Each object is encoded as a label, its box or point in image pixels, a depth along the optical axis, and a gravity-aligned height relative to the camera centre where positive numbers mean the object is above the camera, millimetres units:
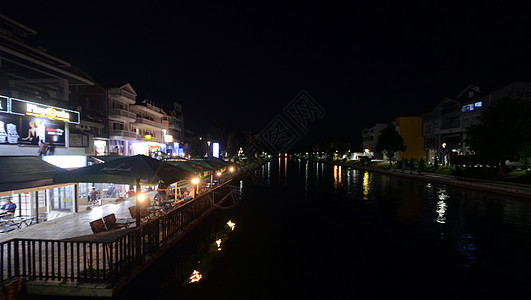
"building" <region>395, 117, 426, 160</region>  79625 +3693
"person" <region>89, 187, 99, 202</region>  16812 -3000
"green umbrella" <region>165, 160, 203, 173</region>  13441 -936
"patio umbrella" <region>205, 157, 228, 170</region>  20872 -1277
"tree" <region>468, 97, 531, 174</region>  31750 +1969
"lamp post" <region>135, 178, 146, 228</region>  8463 -1656
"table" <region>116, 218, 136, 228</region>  10750 -3089
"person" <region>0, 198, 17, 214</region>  11391 -2595
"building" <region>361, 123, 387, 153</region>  105125 +5380
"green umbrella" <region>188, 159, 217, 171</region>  17666 -1122
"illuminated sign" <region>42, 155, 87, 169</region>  14784 -745
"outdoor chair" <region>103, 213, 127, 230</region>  10305 -2931
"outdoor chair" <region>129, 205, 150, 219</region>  11977 -2938
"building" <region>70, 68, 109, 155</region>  32938 +5911
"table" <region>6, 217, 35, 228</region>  11037 -3082
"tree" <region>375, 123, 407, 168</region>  66000 +1620
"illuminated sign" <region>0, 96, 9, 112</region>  12102 +2001
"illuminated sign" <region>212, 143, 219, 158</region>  70775 -298
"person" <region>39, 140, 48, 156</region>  14223 -32
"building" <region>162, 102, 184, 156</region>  62969 +4754
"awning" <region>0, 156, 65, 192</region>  9078 -982
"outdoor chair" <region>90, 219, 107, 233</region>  9710 -2900
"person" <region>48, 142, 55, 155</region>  14826 -60
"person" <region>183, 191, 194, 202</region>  15278 -2899
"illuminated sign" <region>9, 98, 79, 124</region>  12850 +1947
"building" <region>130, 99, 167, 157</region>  46500 +3888
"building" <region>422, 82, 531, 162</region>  49094 +7308
